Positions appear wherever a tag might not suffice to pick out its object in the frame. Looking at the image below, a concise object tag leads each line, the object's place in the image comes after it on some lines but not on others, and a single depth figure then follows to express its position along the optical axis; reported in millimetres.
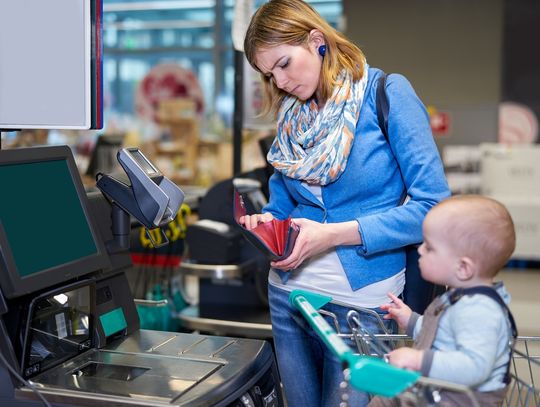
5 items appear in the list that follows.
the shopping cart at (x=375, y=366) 1155
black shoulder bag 1833
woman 1694
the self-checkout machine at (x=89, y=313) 1414
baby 1307
